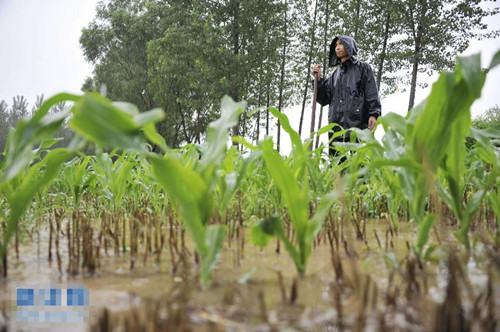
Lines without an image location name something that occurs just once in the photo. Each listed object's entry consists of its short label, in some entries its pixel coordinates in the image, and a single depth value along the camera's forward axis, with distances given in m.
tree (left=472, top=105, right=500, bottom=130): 17.24
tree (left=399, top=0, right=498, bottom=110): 16.12
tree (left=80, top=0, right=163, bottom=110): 24.55
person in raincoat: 4.29
